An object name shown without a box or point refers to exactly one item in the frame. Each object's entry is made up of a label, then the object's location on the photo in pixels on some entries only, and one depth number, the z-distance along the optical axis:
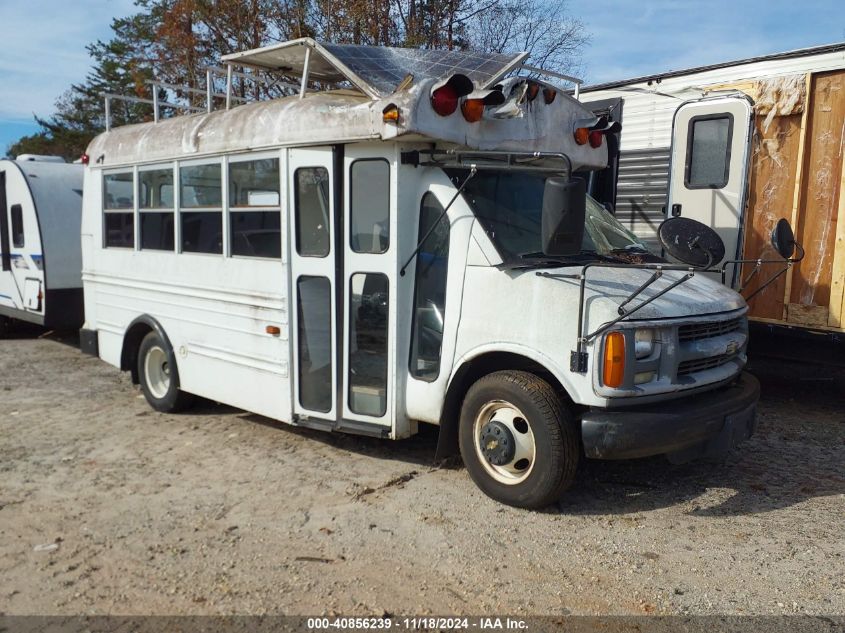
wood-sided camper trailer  6.83
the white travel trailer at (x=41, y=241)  10.51
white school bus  4.30
